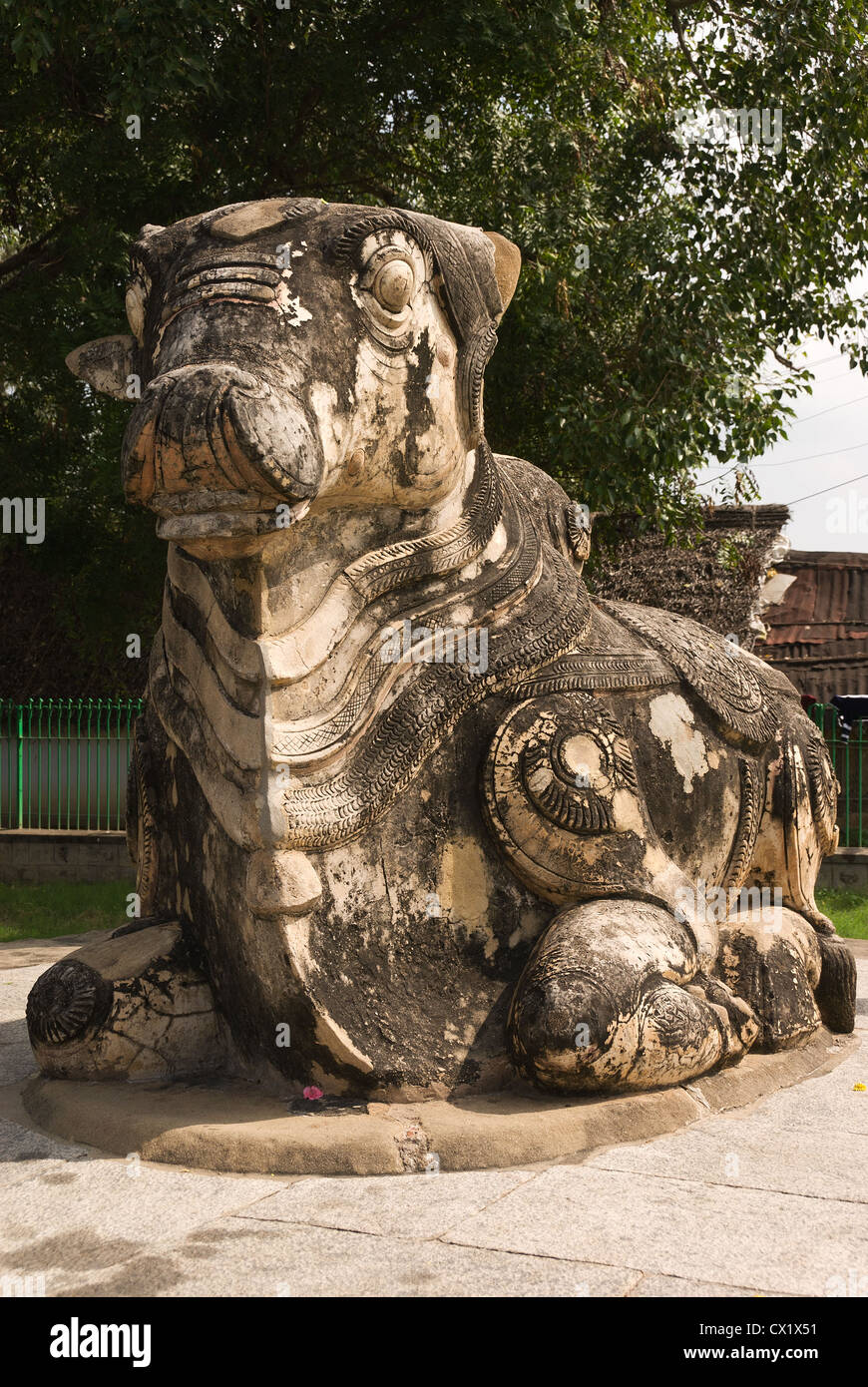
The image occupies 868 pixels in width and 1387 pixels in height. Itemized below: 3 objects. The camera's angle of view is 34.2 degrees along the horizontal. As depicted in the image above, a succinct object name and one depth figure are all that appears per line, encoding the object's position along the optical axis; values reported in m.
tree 10.62
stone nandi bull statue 3.74
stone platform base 3.52
